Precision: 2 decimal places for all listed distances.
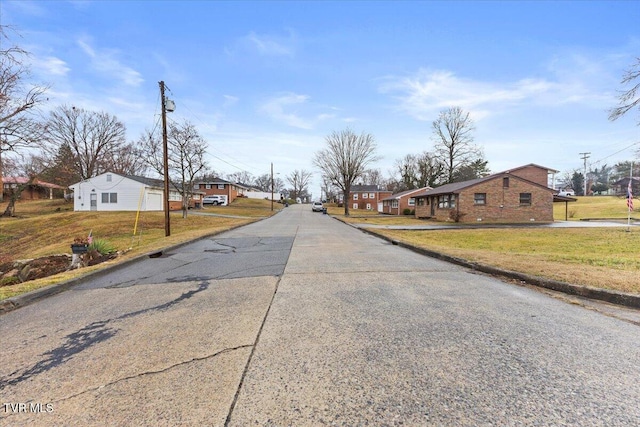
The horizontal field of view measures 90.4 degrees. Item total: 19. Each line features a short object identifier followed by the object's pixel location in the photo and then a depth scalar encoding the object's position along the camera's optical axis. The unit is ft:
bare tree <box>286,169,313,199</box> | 391.04
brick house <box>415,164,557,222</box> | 97.71
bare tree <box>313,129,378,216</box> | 137.39
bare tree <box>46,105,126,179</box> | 163.84
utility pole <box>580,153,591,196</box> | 250.37
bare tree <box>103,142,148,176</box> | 171.01
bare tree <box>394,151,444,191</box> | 198.97
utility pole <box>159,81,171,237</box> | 51.39
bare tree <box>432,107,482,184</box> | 171.32
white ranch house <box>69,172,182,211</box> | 123.44
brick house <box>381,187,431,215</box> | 161.56
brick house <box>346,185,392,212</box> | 233.35
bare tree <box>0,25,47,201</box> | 65.46
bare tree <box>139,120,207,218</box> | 92.68
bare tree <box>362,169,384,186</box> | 335.81
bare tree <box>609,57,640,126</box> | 45.01
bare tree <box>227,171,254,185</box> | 366.55
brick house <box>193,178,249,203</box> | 208.64
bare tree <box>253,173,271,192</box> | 387.55
